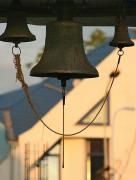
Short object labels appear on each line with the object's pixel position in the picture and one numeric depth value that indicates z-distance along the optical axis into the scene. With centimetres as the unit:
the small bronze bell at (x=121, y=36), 844
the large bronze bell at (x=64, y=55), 768
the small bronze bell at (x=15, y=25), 827
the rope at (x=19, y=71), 837
